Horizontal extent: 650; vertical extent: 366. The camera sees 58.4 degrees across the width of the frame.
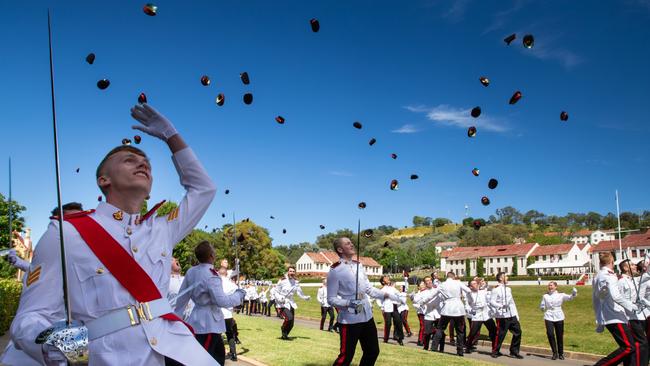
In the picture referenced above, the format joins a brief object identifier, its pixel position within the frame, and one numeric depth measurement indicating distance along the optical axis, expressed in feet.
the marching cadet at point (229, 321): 41.22
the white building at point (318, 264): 501.15
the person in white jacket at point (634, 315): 32.89
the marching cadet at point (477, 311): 56.08
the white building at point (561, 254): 407.44
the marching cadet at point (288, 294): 58.41
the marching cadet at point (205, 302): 26.66
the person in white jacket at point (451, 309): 53.26
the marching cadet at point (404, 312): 70.08
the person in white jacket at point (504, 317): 51.78
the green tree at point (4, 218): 178.46
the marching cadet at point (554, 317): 49.98
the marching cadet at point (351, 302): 27.27
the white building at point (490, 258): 440.45
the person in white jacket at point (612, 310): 32.94
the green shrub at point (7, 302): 61.26
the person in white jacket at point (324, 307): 77.58
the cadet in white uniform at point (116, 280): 8.39
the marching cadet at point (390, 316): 61.60
